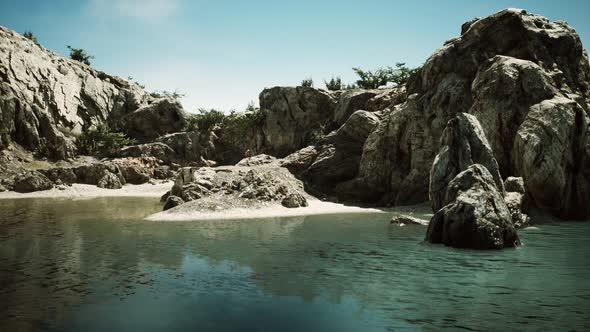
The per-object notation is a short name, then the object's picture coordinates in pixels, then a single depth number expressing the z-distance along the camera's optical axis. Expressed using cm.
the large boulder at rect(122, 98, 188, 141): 6462
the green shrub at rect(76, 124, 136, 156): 5525
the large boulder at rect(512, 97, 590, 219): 2567
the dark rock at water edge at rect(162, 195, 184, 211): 2792
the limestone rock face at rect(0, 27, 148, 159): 5009
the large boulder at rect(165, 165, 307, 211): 2816
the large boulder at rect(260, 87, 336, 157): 5122
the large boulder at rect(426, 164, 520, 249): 1566
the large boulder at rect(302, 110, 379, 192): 3959
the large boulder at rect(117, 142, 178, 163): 5488
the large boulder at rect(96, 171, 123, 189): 4316
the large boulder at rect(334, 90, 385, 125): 4575
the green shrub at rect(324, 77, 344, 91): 5588
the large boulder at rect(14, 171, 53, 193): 3831
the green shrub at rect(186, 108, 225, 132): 6294
